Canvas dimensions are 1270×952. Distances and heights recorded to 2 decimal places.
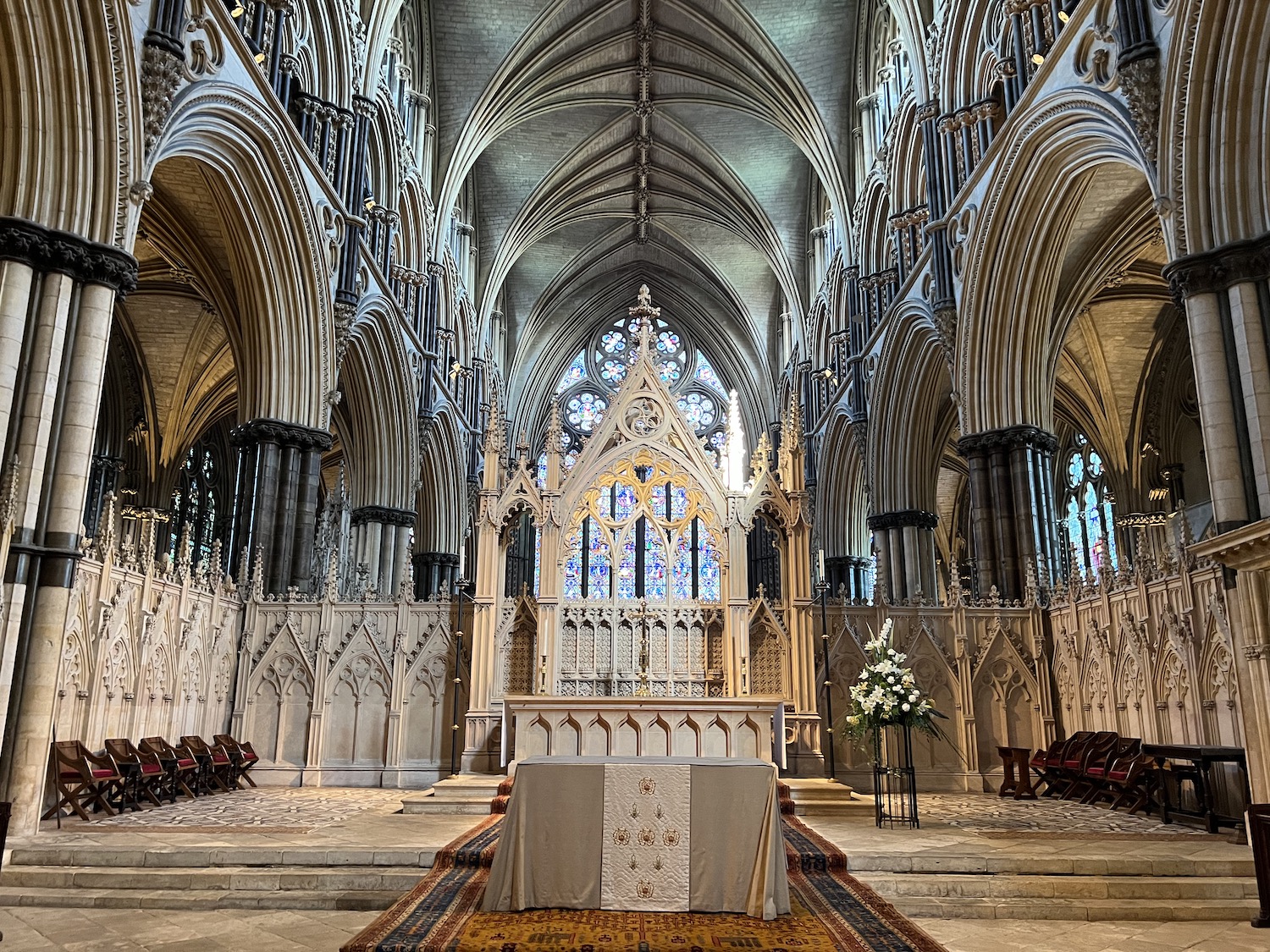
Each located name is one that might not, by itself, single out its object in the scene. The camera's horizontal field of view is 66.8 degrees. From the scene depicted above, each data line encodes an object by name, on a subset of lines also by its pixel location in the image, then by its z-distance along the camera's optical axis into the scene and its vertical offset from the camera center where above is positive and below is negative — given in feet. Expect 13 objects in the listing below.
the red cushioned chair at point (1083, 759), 33.81 -1.83
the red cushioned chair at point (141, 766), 30.04 -1.98
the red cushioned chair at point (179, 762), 32.09 -1.98
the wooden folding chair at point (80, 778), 27.27 -2.14
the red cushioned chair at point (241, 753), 37.14 -1.95
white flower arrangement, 28.04 +0.21
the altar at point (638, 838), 17.88 -2.43
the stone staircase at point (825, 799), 30.48 -2.95
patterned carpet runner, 15.64 -3.77
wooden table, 26.86 -1.65
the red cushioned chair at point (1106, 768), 32.17 -2.01
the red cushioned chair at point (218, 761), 34.96 -2.12
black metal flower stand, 27.81 -2.93
